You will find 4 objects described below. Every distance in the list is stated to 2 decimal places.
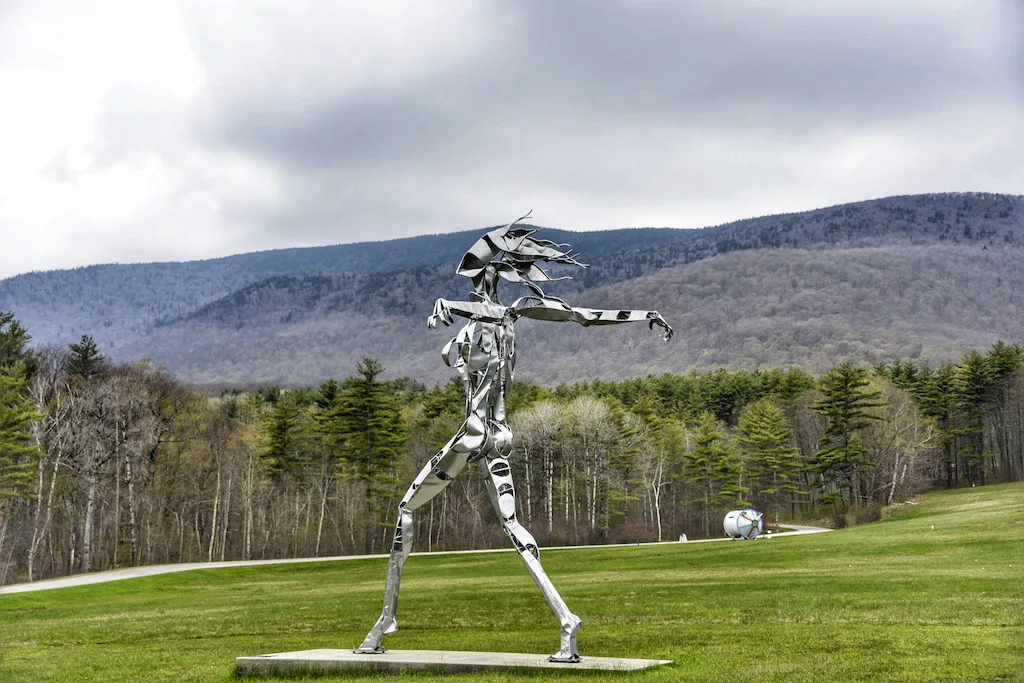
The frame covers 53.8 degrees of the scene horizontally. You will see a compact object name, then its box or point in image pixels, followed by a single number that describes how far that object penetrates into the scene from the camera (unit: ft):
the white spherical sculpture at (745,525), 194.39
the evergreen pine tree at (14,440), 146.00
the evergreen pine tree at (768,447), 275.39
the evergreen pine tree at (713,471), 266.98
